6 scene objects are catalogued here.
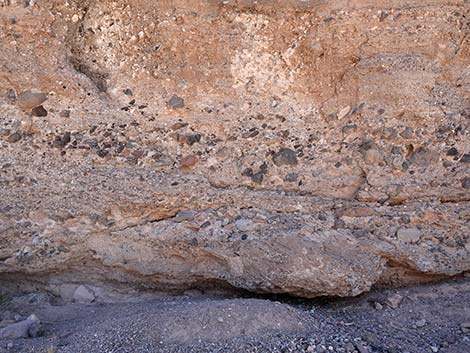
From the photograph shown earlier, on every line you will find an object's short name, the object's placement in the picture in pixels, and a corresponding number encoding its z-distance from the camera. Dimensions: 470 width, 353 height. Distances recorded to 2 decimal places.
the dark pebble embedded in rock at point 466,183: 3.32
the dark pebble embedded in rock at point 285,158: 3.50
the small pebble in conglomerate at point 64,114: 3.54
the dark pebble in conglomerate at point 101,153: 3.47
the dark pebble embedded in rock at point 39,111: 3.53
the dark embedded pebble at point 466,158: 3.38
